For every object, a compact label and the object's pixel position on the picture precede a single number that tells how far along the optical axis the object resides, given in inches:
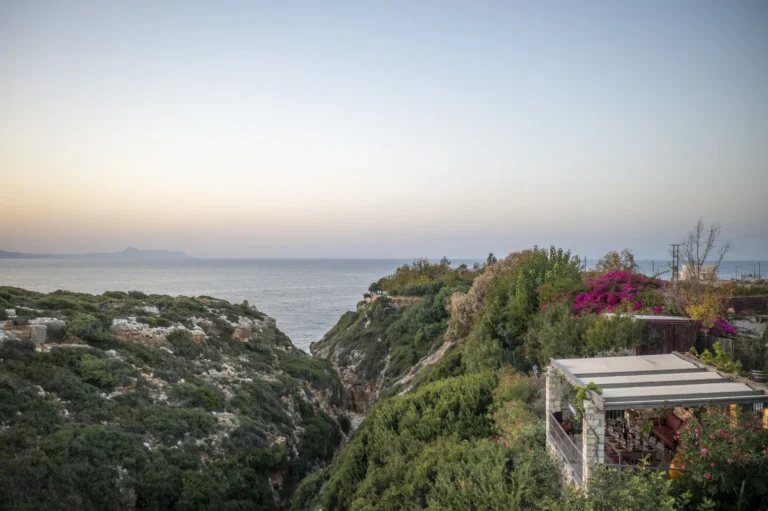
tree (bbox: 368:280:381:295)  2406.5
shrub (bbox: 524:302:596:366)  586.2
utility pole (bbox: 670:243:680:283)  683.8
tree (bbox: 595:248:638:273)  905.8
